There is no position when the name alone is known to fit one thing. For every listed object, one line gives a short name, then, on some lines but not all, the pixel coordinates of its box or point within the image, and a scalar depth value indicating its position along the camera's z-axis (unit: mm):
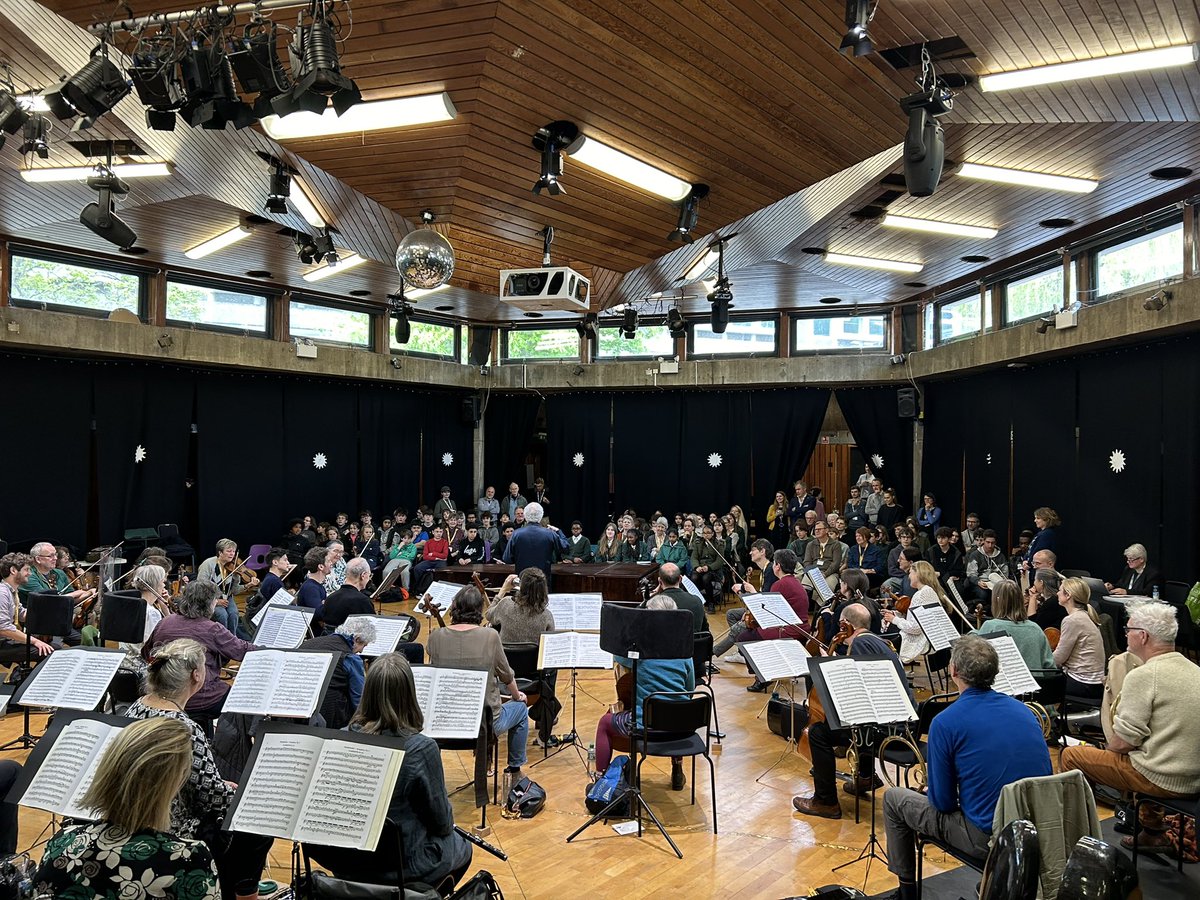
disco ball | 5441
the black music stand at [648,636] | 4527
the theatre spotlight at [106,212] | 6523
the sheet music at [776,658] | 5137
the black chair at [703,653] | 5965
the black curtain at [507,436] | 16062
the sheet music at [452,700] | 3979
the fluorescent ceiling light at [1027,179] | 7188
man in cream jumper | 3689
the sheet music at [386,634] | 5324
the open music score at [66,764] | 2939
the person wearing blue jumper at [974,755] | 3119
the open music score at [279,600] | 6039
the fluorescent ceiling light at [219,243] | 9562
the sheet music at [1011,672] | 4508
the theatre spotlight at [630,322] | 12086
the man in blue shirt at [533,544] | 8617
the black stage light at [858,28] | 3666
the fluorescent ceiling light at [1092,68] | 4883
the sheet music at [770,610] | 6406
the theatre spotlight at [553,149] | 5184
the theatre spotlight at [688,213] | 6320
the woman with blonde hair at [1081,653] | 5566
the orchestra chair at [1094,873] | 2219
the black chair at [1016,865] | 2420
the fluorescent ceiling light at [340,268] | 10711
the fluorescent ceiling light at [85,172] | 7008
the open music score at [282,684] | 3939
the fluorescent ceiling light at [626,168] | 5480
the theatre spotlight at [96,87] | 4160
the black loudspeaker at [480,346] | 15891
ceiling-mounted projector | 6586
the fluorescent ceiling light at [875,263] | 10398
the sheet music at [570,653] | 5152
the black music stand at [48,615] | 5668
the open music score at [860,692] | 3967
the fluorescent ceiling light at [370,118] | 4805
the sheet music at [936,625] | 5668
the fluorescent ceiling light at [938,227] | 8725
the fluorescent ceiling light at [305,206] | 7016
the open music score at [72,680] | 3975
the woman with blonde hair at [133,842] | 2133
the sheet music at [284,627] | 5195
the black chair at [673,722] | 4418
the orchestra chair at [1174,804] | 3690
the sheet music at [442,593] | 6469
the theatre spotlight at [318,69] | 3768
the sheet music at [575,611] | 5938
